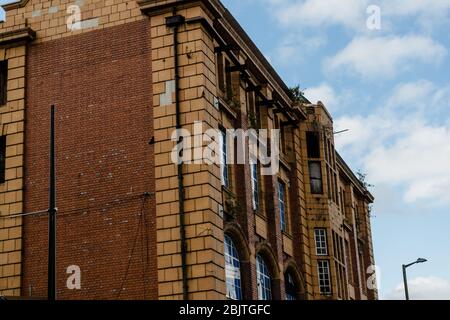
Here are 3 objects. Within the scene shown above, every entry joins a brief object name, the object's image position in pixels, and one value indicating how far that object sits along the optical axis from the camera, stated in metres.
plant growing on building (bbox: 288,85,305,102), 40.19
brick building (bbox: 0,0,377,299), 27.27
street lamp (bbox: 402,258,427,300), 49.39
